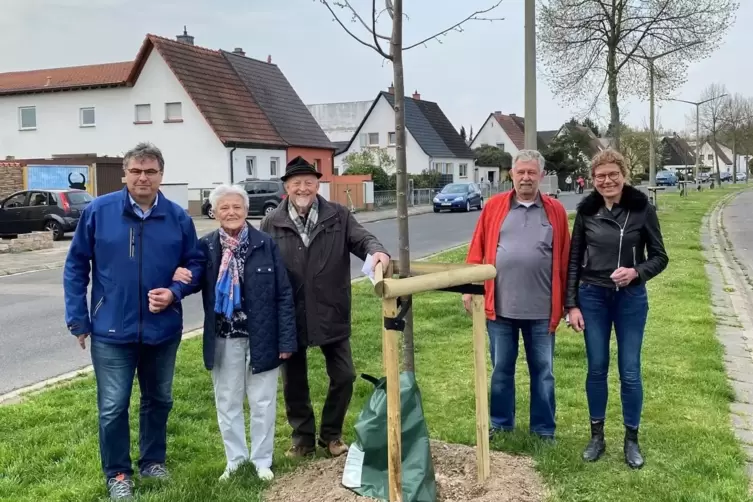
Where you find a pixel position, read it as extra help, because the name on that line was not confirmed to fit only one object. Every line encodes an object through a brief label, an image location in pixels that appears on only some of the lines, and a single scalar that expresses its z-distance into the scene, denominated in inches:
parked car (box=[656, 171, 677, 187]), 2859.3
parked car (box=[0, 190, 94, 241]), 851.4
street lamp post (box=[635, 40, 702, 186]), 912.8
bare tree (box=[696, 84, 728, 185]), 2482.8
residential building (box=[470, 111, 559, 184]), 2815.0
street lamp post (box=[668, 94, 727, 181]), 1870.1
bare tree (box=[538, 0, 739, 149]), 893.2
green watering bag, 148.8
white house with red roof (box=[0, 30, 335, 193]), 1293.1
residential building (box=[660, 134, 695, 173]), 3511.3
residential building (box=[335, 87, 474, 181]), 2018.9
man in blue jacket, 153.4
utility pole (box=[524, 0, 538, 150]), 349.4
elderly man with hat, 169.8
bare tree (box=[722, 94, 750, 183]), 2546.8
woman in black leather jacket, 168.2
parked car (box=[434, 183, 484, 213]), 1386.6
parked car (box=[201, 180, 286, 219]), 1143.6
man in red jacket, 175.9
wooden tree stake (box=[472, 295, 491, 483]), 155.6
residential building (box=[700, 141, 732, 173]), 4765.0
